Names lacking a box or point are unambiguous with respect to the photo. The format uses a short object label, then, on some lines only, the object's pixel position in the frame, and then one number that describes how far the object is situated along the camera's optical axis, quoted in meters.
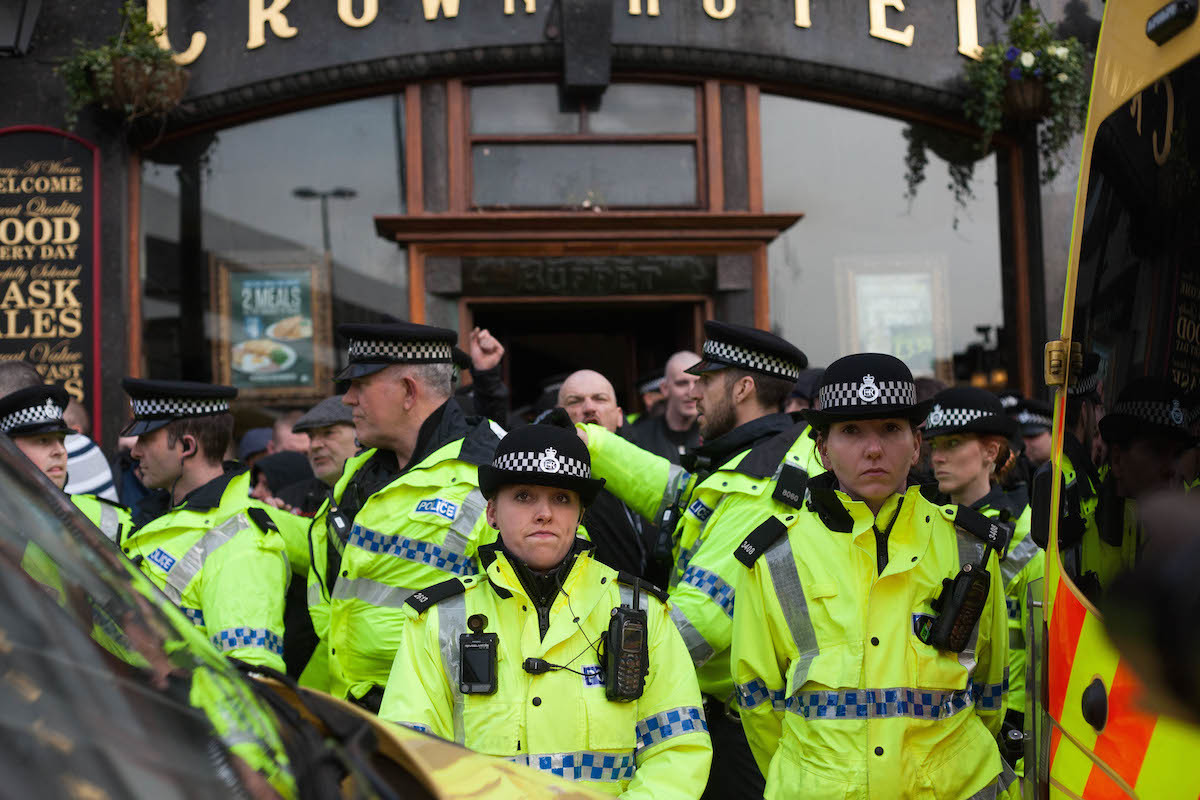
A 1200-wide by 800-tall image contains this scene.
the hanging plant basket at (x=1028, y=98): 8.20
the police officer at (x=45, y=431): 4.75
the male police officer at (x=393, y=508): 3.93
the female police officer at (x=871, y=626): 3.09
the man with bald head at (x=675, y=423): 6.79
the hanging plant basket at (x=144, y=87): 7.86
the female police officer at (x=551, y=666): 3.01
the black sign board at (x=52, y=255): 8.21
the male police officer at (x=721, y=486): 3.73
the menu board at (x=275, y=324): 8.49
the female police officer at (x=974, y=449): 4.84
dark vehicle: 1.31
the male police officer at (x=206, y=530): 4.09
